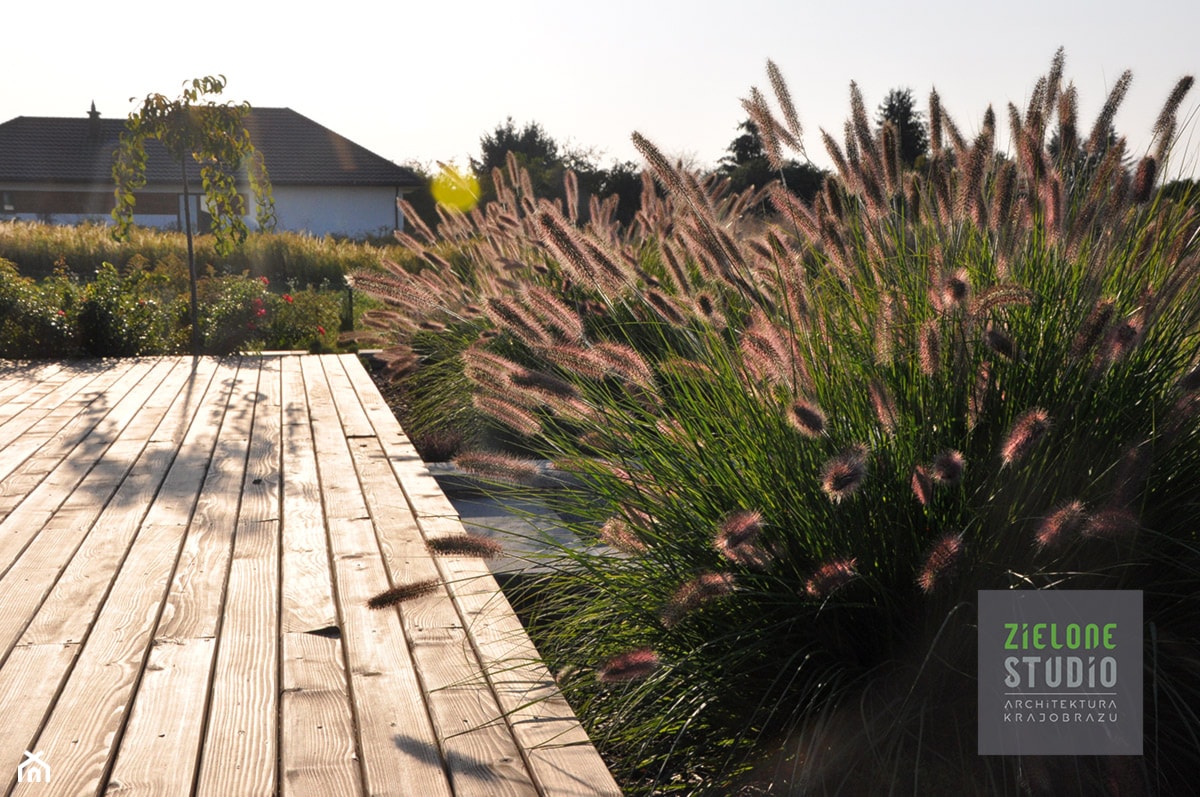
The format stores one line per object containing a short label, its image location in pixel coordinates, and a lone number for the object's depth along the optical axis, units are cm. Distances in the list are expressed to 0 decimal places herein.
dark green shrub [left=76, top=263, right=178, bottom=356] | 782
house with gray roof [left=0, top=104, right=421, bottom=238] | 3059
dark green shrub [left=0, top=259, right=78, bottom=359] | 769
